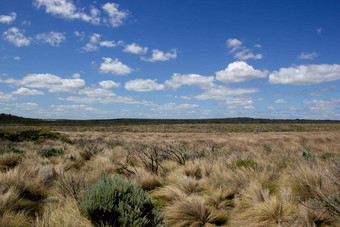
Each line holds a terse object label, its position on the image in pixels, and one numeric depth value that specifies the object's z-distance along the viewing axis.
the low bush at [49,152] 9.02
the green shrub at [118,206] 2.88
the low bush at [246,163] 6.12
